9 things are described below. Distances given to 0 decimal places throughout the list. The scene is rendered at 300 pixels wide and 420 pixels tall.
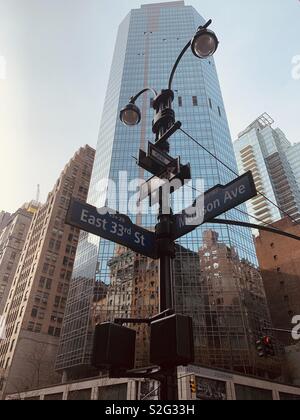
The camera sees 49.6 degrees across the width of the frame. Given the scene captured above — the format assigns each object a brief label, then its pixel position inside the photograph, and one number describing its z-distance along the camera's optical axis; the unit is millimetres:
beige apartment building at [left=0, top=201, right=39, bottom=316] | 96900
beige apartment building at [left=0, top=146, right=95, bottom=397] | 64062
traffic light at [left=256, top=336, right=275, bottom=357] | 19500
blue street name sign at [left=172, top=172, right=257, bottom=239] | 4906
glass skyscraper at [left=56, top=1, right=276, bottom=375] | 56406
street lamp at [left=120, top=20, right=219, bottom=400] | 4469
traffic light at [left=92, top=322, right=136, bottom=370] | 3695
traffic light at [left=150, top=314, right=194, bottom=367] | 3500
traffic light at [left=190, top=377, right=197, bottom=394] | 24394
